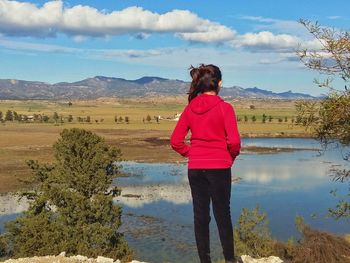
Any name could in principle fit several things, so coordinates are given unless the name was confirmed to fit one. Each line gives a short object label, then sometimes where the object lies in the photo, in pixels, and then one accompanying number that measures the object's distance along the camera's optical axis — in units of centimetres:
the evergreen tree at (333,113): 1005
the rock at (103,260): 1019
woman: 586
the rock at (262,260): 1098
